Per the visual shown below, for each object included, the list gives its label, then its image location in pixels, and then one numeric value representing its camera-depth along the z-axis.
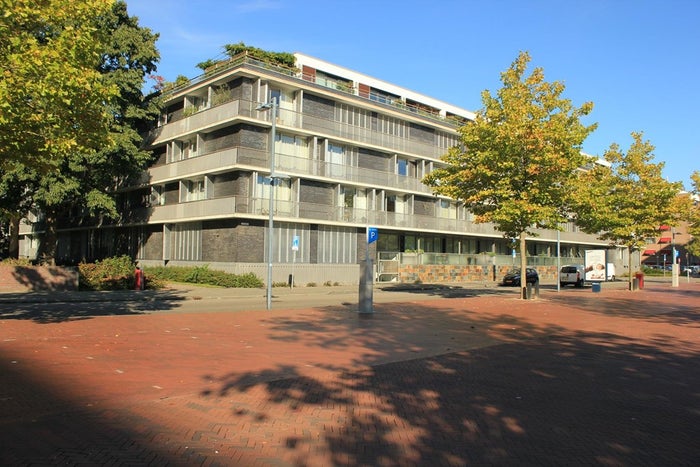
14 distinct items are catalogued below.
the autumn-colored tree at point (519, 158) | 22.48
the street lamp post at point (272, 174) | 19.69
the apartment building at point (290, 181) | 34.12
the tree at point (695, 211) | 45.81
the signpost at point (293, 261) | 33.41
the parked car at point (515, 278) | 41.88
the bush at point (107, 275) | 26.34
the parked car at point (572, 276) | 41.97
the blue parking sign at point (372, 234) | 20.60
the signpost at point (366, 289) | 17.33
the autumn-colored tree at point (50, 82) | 9.70
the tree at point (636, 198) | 33.91
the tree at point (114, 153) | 30.69
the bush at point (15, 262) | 25.08
